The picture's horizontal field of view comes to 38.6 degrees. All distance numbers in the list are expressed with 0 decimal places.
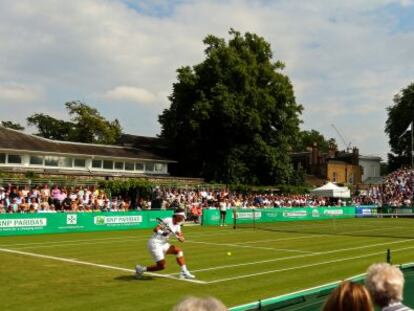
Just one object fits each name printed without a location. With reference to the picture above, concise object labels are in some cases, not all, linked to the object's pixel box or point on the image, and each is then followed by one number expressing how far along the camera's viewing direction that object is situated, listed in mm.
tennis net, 33312
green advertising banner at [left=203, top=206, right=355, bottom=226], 39844
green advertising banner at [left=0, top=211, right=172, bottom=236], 28688
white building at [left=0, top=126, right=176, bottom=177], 47344
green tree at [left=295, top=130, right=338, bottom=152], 142750
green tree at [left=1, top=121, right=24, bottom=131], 95144
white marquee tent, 54594
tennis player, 14875
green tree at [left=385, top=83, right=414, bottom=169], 89062
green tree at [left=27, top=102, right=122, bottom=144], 76250
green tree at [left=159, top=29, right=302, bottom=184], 59938
